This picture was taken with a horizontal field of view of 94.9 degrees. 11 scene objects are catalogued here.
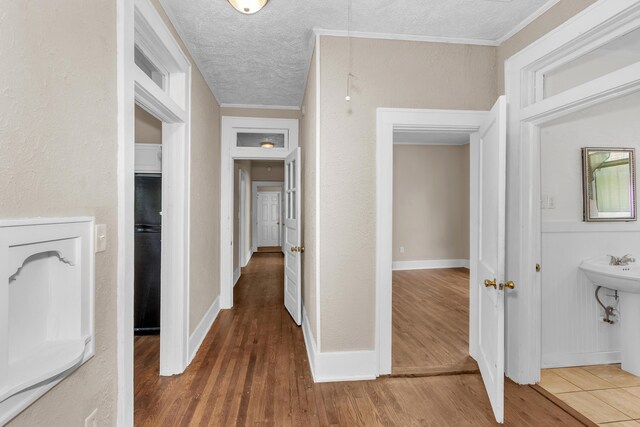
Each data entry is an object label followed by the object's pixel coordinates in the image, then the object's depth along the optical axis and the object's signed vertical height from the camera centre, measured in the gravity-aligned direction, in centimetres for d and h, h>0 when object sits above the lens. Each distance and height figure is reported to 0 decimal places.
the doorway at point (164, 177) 145 +23
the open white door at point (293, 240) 321 -32
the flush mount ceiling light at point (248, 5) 176 +126
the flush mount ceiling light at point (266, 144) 393 +93
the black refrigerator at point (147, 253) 291 -40
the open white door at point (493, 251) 174 -25
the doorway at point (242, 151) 377 +81
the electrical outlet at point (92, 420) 122 -88
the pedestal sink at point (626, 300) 218 -67
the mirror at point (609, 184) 241 +25
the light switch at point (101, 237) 128 -11
